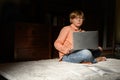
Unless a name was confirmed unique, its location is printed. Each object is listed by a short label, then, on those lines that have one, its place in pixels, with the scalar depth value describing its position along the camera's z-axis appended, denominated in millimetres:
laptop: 1922
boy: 1977
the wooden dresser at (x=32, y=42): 2295
